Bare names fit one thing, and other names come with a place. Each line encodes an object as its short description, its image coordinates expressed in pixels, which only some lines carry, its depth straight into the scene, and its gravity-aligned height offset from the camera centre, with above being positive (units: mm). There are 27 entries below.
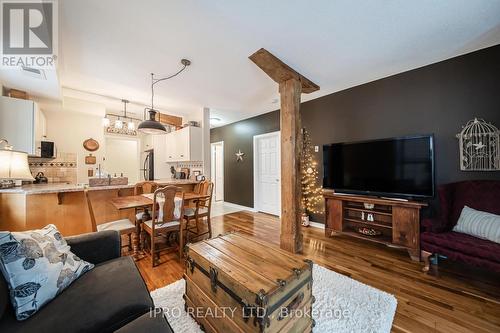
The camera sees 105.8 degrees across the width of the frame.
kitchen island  2328 -505
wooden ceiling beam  2404 +1378
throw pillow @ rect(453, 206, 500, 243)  1919 -638
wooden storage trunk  1062 -755
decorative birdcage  2229 +230
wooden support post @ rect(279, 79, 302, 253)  2678 +34
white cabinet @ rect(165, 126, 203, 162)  4434 +592
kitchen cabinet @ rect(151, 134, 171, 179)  5398 +370
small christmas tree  3820 -328
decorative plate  4137 +566
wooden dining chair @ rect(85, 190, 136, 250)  2348 -726
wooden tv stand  2436 -792
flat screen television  2475 -11
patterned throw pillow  999 -575
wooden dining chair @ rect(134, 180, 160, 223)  3168 -331
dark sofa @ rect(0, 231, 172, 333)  891 -740
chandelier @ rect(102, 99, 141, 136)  4825 +1198
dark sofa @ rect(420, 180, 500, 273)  1819 -757
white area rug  1462 -1222
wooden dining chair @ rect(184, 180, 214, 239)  3053 -709
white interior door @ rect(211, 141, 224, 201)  6613 -27
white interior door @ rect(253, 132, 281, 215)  4766 -140
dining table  2408 -443
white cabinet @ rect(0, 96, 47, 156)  2537 +664
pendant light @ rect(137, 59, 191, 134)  2938 +693
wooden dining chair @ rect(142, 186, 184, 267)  2336 -634
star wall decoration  5541 +361
